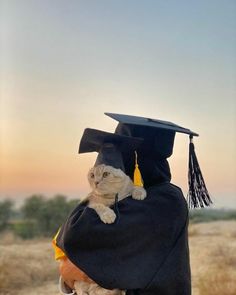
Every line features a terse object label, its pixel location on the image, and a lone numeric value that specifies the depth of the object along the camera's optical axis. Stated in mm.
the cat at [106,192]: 2648
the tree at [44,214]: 23766
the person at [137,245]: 2617
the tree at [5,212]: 25750
